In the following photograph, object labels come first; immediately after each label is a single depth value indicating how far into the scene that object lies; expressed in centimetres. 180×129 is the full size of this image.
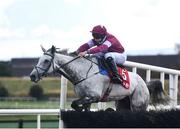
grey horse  1434
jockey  1472
